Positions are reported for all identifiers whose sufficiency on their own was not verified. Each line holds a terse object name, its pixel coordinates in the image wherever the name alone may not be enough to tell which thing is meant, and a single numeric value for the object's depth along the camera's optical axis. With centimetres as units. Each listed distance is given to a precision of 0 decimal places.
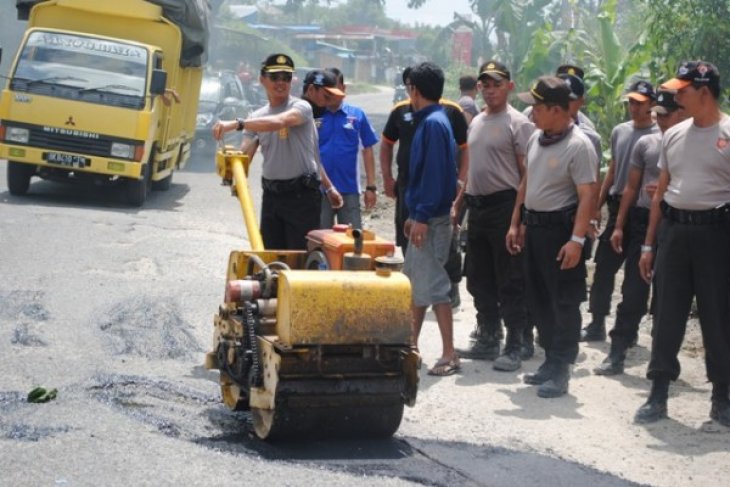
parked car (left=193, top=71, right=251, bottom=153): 4261
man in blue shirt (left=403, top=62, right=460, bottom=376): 1237
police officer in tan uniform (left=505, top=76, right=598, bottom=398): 1198
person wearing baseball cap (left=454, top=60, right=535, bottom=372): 1354
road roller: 921
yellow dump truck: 2554
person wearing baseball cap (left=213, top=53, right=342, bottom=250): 1237
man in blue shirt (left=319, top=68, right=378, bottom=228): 1547
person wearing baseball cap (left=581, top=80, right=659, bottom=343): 1376
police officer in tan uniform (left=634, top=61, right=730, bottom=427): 1089
